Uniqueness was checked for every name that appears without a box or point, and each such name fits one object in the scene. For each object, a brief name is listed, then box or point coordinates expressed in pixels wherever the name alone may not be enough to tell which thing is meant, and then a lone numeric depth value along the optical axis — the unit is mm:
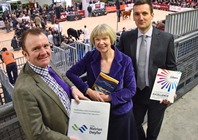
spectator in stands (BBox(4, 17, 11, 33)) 19656
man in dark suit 2287
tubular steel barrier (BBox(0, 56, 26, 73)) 9871
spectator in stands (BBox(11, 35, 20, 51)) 14094
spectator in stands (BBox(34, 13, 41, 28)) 18000
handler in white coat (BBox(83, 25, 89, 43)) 14844
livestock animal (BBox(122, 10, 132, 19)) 23202
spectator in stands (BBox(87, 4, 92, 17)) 24631
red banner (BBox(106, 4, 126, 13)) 27653
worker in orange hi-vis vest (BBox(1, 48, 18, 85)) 8413
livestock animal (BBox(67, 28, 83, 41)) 15297
